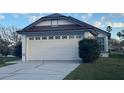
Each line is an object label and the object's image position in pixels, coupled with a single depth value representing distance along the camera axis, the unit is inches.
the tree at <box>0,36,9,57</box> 511.9
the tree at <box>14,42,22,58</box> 434.9
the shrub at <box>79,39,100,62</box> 323.2
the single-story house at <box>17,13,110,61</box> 357.5
